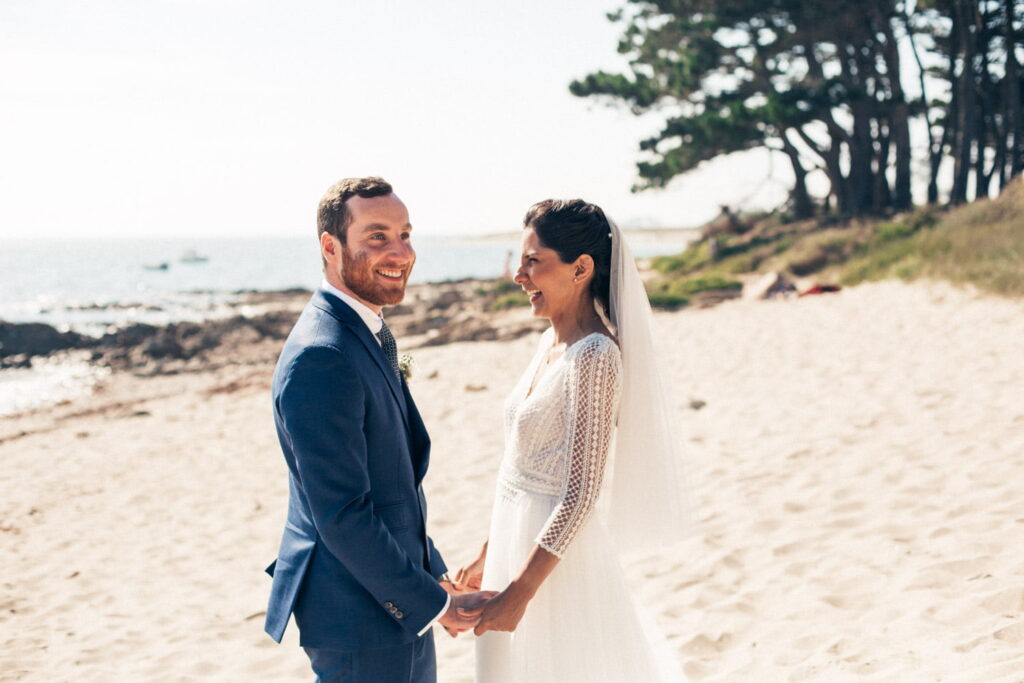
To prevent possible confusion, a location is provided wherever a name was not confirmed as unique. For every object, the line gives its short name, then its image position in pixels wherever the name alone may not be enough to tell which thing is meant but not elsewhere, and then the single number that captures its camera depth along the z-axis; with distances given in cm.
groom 213
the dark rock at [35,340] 2188
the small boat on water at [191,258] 9194
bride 263
